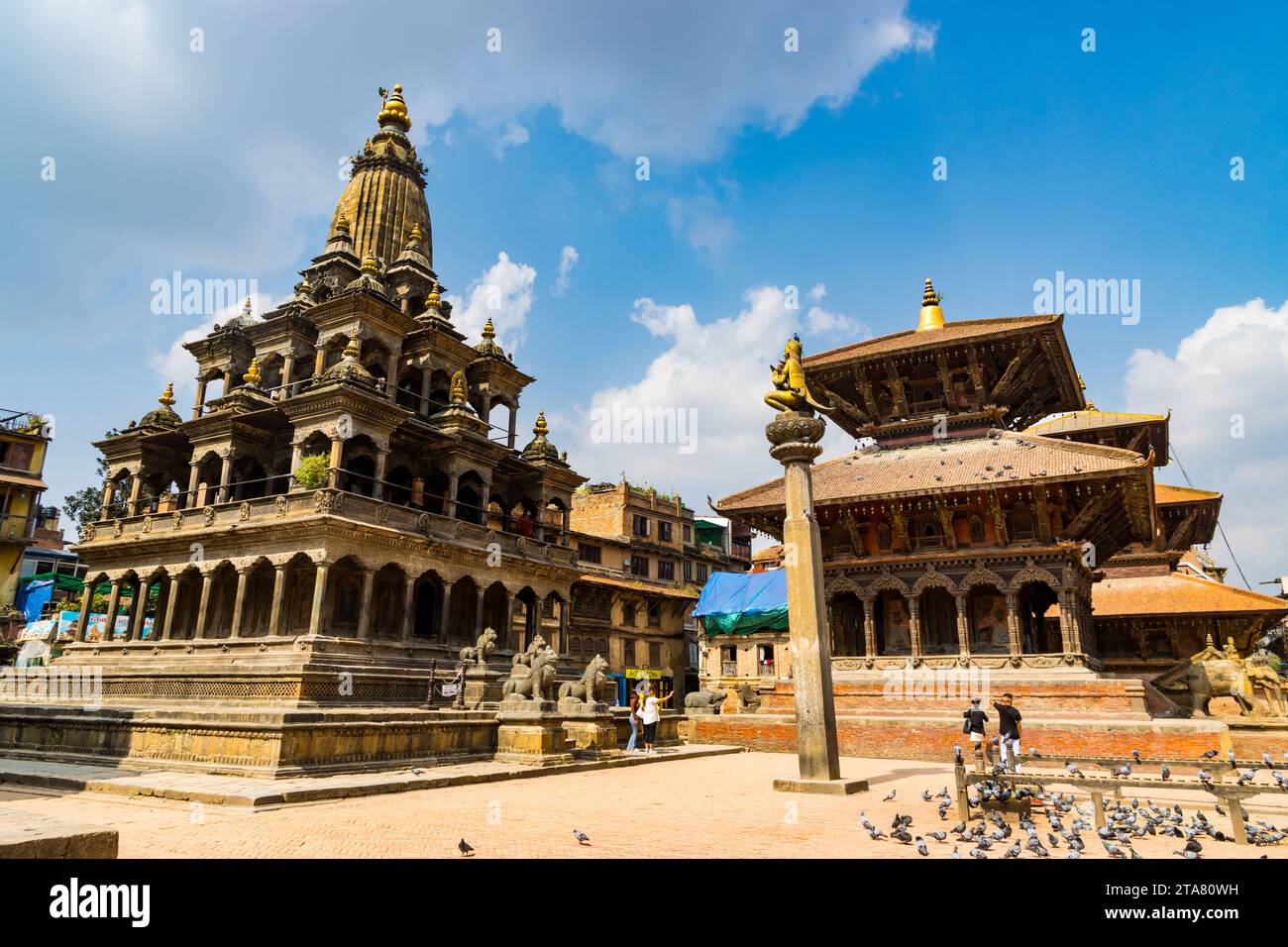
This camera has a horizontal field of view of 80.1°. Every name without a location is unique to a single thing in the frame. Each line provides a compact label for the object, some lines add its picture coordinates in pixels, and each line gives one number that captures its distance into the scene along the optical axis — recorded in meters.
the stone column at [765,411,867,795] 13.08
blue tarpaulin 44.44
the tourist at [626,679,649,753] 21.25
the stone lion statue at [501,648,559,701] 18.62
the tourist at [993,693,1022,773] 15.02
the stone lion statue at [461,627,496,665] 22.05
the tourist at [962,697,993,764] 15.05
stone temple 25.06
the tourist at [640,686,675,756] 21.23
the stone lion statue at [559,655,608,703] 20.42
